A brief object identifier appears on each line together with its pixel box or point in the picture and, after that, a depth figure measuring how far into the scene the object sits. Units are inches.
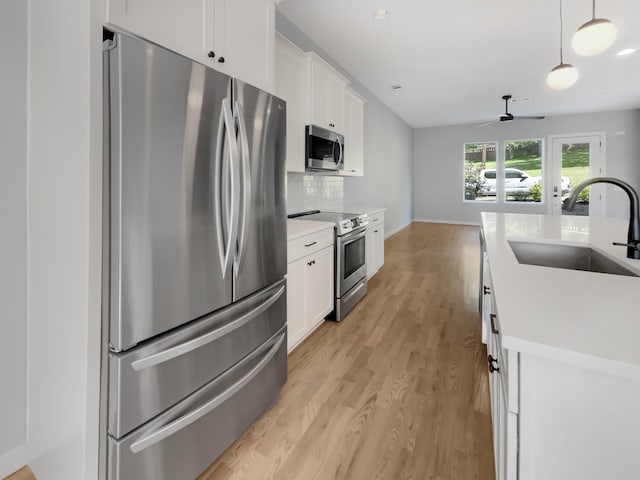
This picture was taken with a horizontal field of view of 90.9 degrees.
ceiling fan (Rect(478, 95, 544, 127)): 232.8
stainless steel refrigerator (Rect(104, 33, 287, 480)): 39.6
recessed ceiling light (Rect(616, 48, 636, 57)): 159.8
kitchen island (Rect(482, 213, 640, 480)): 24.3
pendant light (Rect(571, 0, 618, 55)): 81.6
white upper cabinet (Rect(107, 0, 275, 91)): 44.0
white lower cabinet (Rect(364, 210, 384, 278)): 148.6
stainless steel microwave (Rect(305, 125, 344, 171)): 116.6
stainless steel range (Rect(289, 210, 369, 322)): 111.4
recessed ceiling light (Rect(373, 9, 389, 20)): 121.3
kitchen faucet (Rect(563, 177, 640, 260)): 49.5
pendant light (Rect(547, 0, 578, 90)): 108.0
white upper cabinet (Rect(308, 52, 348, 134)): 118.8
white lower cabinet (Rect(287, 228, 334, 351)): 85.8
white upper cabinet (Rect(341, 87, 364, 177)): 151.7
